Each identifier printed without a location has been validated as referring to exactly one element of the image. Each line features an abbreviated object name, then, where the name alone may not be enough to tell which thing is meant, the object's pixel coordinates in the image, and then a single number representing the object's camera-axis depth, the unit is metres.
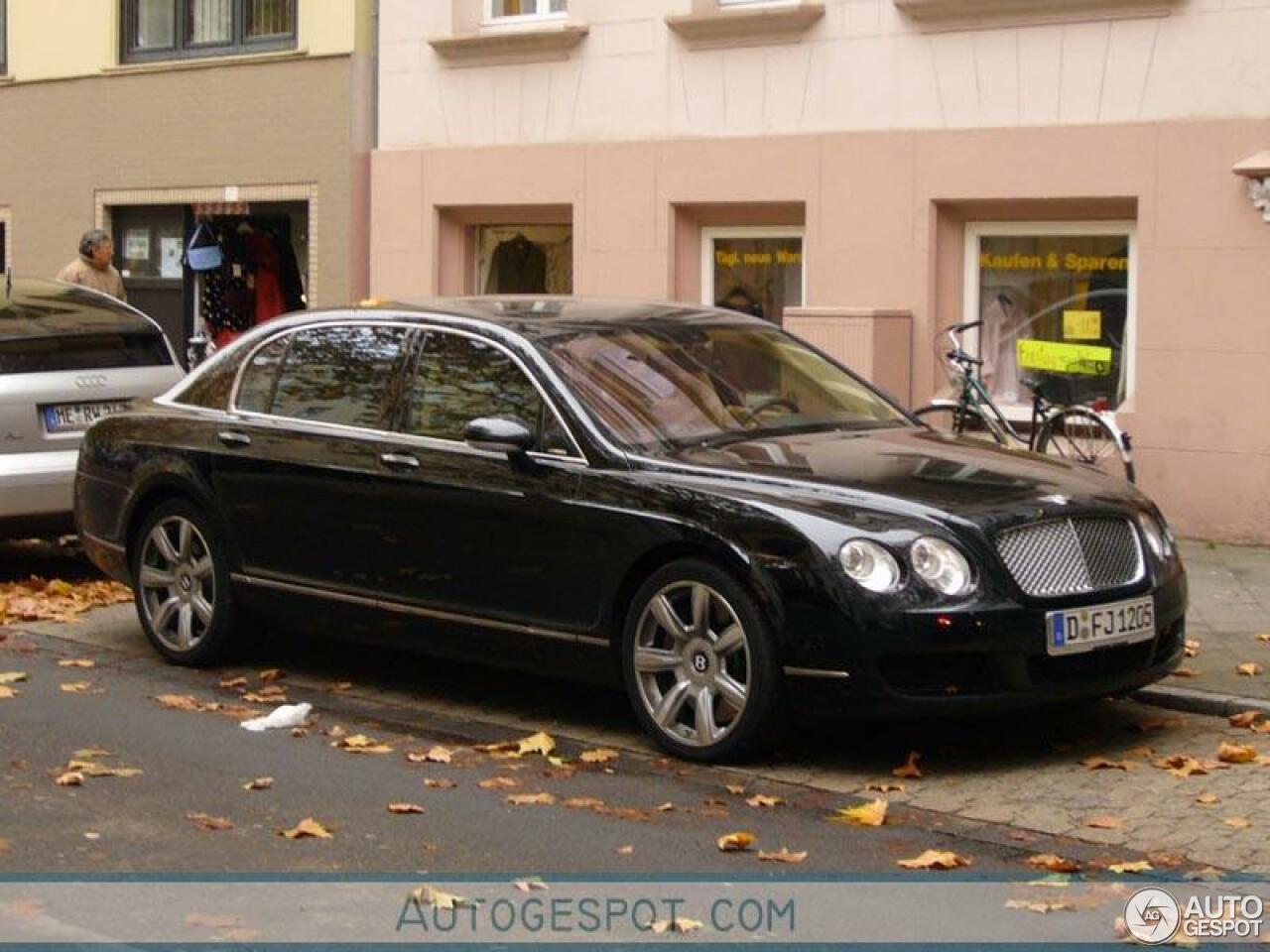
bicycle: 14.30
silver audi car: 12.36
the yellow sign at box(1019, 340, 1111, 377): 15.07
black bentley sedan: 7.80
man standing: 16.61
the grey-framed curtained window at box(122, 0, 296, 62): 19.91
